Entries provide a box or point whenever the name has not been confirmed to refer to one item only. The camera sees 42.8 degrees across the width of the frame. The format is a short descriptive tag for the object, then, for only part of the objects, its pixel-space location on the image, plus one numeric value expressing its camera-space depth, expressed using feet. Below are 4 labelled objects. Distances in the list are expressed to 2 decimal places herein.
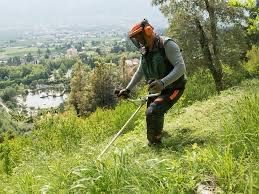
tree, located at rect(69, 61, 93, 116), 122.95
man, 15.03
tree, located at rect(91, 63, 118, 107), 122.52
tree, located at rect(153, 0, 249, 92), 43.89
